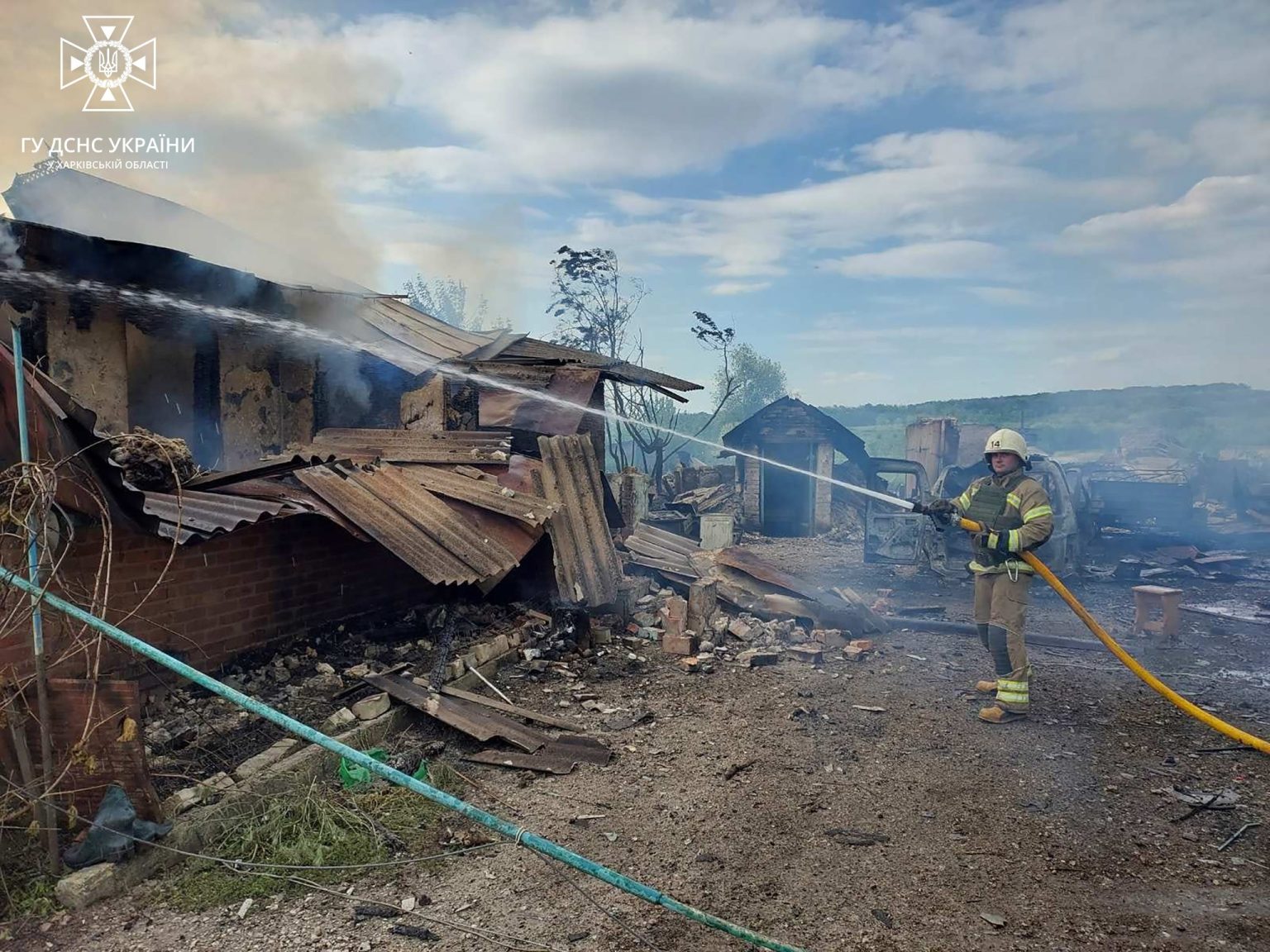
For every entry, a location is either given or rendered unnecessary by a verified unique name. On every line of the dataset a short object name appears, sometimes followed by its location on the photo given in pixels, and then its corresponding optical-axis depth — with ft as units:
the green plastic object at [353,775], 13.83
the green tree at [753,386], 145.89
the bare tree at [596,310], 77.66
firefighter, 18.60
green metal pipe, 8.09
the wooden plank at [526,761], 15.44
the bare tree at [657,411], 76.54
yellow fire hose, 15.06
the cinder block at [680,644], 24.39
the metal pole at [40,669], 10.39
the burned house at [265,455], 12.87
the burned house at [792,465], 66.33
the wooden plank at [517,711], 17.49
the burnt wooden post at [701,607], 26.37
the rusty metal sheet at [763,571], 29.78
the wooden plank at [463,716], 16.37
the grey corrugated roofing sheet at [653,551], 34.97
